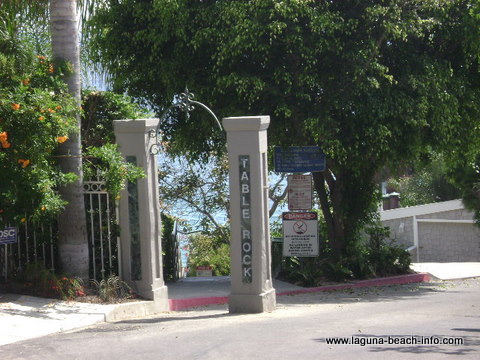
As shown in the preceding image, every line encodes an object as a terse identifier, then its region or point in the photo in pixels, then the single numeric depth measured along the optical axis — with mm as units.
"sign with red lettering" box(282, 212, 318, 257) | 19562
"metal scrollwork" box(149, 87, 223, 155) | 13617
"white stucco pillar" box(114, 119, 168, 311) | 13406
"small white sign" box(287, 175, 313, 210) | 19656
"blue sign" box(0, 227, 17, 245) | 12523
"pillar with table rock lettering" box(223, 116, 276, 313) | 12914
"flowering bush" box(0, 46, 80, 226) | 11438
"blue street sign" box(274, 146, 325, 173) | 18969
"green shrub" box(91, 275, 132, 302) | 12727
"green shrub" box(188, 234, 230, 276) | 28828
